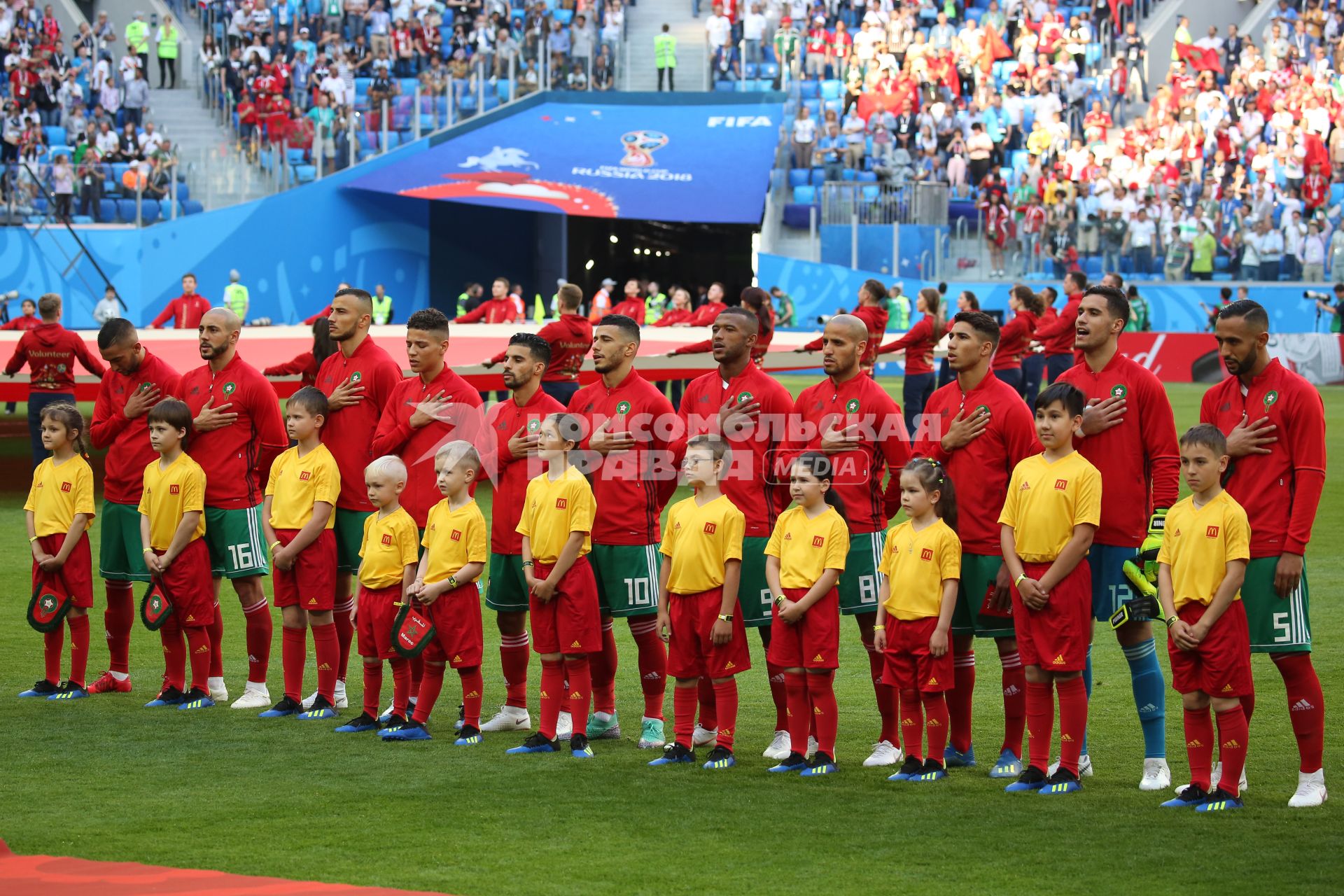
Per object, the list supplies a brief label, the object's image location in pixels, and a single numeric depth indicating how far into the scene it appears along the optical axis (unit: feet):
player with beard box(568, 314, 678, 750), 47.96
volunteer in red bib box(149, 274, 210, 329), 137.90
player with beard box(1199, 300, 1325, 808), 39.47
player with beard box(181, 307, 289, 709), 53.11
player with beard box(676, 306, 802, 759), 46.96
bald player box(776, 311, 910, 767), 45.68
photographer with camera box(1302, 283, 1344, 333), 179.93
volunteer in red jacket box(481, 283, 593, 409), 88.28
